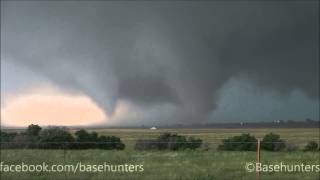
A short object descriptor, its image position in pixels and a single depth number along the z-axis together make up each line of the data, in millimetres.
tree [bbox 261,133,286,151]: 46353
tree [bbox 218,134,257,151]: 44434
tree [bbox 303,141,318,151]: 48744
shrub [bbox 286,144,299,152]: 47047
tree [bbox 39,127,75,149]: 45738
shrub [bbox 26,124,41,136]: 53000
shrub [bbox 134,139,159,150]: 46112
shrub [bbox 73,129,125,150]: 48281
